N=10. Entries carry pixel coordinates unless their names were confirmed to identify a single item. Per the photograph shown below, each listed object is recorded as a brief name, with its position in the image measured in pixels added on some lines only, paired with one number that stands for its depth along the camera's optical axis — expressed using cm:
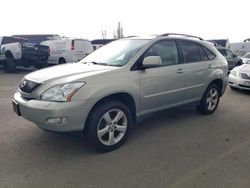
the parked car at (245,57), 1551
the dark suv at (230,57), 1496
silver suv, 339
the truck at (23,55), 1318
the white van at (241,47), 2269
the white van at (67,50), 1388
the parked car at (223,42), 2310
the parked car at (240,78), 828
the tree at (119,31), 4580
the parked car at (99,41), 2099
